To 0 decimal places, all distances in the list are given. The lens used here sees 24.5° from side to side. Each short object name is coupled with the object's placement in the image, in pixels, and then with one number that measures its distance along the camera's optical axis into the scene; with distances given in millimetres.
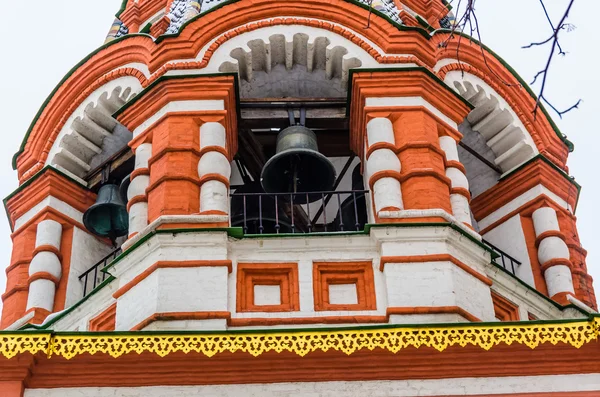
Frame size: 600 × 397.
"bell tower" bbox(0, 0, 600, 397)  8172
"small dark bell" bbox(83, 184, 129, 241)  11273
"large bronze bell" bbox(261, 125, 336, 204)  10445
